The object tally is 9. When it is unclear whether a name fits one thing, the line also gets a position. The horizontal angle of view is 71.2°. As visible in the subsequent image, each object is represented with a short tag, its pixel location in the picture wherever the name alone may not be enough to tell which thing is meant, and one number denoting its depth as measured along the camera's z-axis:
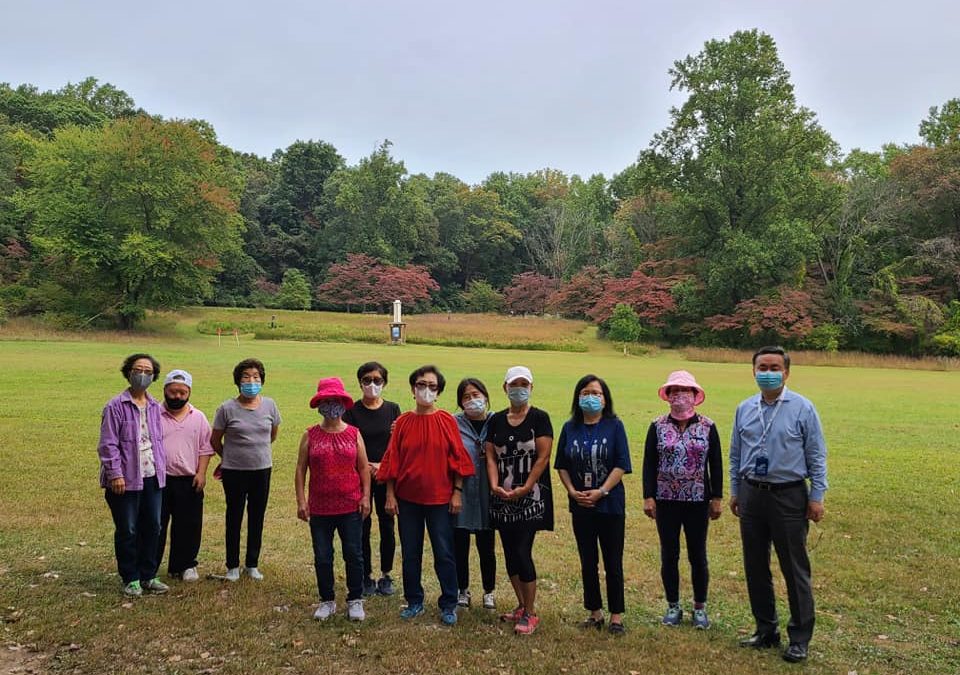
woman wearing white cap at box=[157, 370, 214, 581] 5.30
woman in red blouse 4.67
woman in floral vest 4.70
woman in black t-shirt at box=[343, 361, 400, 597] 5.22
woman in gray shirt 5.35
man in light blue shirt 4.31
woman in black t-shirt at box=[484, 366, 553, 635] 4.60
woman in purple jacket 4.84
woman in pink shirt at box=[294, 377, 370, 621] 4.73
